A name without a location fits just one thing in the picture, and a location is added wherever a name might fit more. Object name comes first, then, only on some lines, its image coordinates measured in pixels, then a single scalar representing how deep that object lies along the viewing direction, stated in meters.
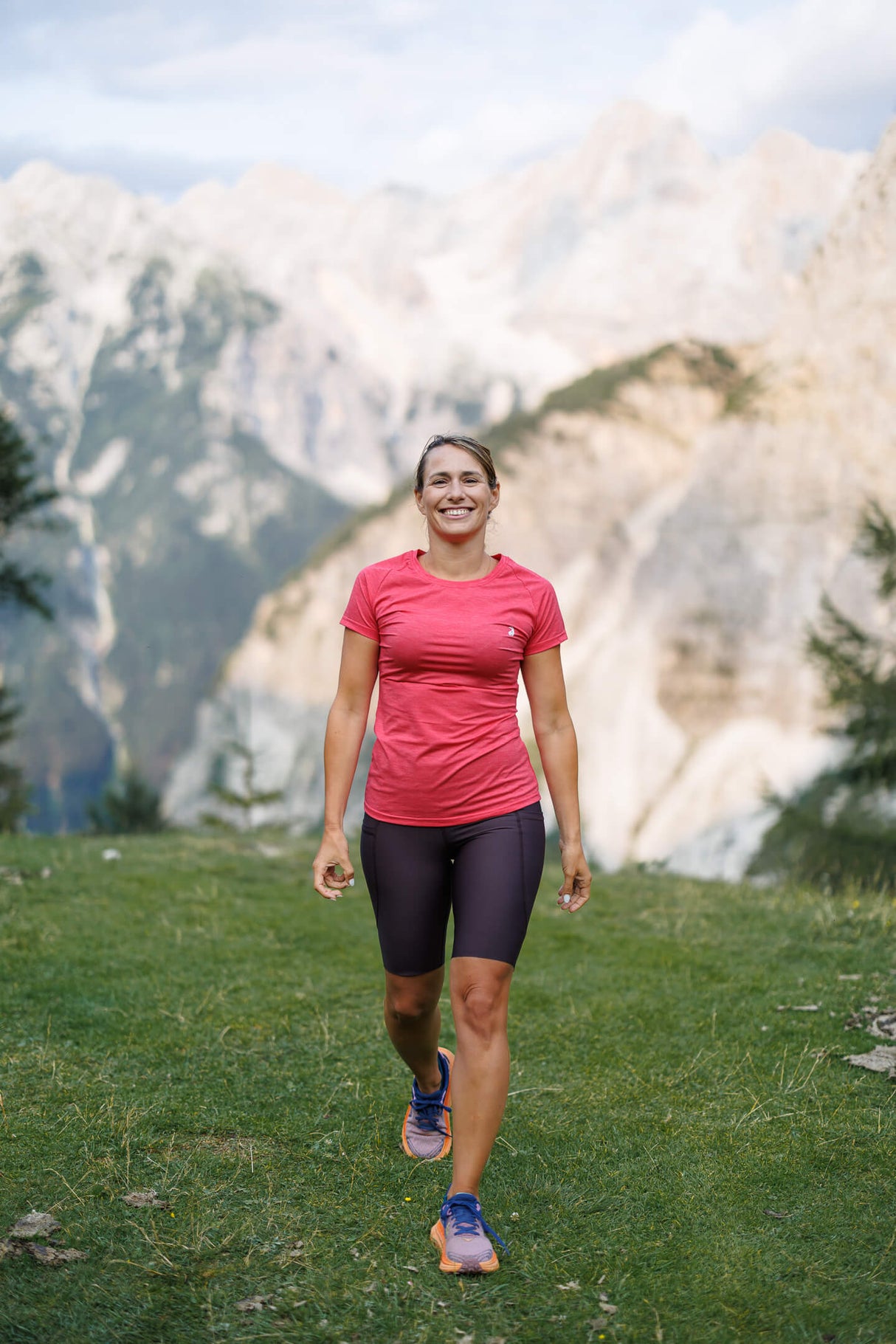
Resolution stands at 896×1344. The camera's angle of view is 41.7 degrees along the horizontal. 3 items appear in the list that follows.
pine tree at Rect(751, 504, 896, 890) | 21.50
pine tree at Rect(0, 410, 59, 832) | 20.66
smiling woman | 3.55
